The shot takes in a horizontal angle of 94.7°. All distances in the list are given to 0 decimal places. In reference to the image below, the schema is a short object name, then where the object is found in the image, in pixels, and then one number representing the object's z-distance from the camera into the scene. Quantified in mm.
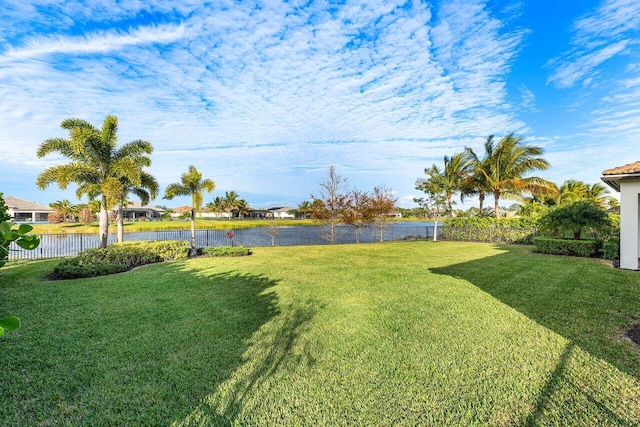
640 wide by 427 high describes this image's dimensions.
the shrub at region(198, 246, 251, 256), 12484
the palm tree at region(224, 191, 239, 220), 68625
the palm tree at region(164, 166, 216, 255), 13859
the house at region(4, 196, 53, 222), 38106
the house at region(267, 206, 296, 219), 85625
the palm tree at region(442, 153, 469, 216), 21422
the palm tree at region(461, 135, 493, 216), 21953
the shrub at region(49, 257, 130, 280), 7676
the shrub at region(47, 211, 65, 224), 37656
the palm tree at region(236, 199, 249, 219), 69244
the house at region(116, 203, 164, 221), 61250
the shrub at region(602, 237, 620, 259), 10078
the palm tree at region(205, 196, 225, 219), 68875
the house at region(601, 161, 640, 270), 7809
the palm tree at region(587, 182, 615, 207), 27959
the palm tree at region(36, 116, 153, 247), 10711
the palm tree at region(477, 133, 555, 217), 20625
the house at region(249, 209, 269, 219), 80619
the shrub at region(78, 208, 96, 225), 38156
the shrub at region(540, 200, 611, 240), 11023
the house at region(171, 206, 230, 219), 71188
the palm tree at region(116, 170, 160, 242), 11999
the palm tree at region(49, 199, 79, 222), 42200
